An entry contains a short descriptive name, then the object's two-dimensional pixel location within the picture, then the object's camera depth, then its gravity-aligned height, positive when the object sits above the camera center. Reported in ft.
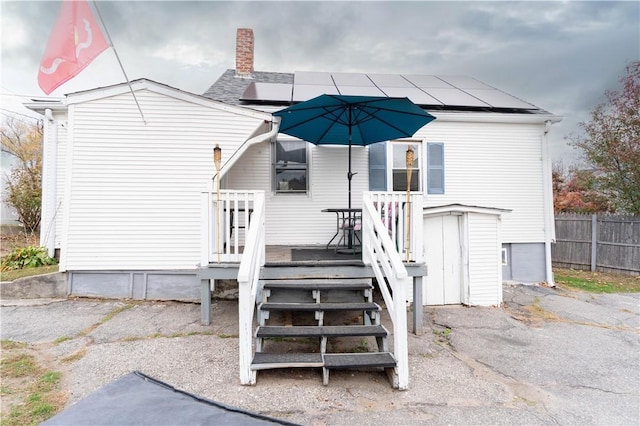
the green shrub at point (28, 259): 19.53 -2.22
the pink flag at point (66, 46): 13.58 +8.14
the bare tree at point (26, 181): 33.78 +5.13
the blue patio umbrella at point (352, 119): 14.20 +5.71
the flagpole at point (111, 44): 13.85 +8.76
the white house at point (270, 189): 14.38 +2.46
